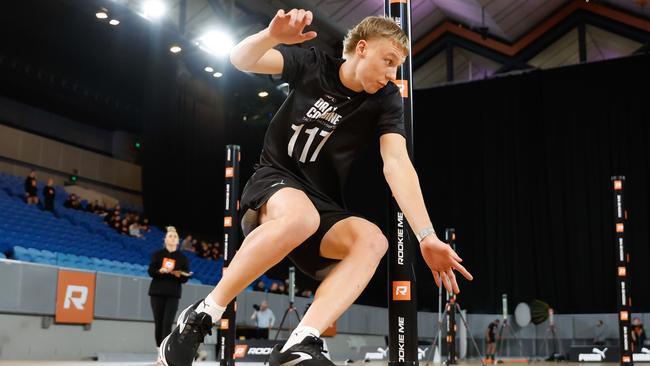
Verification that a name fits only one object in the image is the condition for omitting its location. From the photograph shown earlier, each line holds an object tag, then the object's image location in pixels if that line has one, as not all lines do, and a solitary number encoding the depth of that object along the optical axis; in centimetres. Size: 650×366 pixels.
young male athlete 260
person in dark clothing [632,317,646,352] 1655
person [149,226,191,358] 784
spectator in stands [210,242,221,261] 1858
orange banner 973
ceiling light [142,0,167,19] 1555
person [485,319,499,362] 1771
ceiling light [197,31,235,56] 1678
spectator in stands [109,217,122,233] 1703
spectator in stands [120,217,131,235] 1706
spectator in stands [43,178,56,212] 1595
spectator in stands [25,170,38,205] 1576
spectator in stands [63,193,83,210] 1712
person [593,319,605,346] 1873
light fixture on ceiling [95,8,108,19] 1470
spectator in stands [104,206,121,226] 1714
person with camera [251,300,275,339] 1268
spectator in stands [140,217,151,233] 1805
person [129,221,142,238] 1725
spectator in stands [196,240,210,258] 1834
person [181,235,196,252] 1775
